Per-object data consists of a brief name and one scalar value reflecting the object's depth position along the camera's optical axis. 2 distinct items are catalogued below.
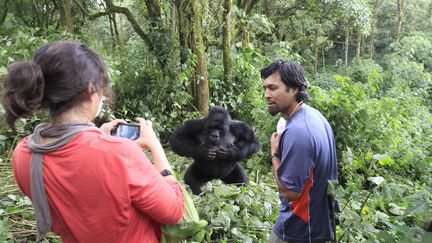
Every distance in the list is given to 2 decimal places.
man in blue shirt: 1.72
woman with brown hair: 0.98
